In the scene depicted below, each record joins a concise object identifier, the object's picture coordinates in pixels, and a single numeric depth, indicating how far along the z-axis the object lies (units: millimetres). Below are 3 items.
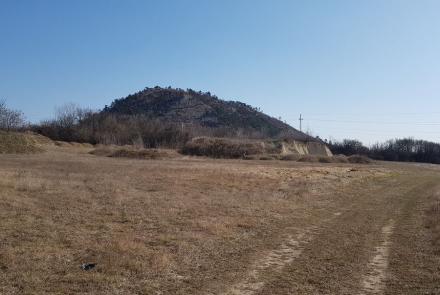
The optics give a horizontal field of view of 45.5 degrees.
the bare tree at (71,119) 120788
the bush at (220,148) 82562
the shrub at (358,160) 77275
